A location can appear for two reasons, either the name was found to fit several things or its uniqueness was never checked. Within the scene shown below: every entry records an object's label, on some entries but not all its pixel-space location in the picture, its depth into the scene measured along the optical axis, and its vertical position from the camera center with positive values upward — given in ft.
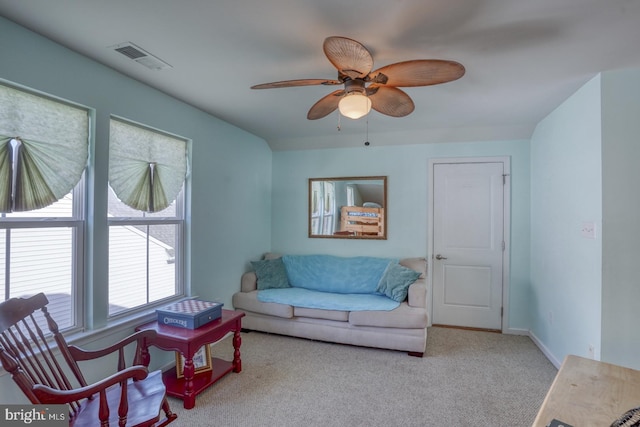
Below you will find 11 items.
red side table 7.50 -3.19
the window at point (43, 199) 5.97 +0.28
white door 12.80 -1.10
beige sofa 10.42 -3.68
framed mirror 14.06 +0.37
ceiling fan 5.16 +2.53
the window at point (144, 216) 8.07 -0.07
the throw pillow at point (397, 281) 11.25 -2.35
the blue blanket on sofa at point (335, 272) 12.78 -2.34
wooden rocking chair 4.54 -2.62
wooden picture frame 8.52 -3.96
